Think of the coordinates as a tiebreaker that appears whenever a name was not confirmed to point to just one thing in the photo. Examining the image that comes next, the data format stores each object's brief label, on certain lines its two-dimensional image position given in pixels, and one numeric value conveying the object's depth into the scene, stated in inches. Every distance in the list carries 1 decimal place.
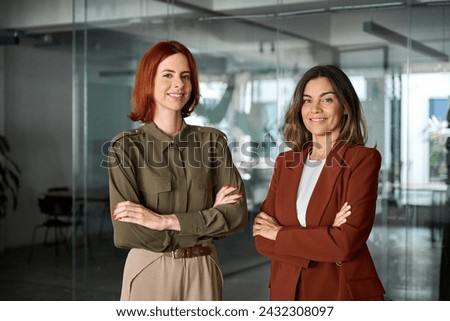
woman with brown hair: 99.7
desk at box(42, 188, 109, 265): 232.5
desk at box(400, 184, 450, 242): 192.4
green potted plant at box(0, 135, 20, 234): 248.2
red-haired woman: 101.2
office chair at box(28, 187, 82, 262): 240.7
